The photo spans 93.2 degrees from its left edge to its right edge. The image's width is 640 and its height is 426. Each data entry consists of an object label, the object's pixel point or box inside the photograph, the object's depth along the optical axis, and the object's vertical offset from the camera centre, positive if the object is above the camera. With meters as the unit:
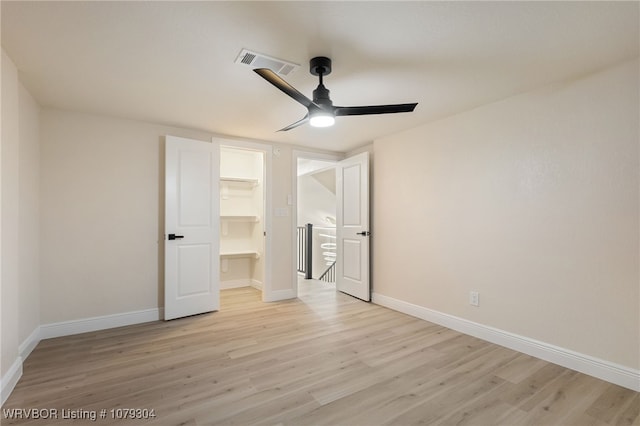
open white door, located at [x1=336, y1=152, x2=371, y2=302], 4.16 -0.20
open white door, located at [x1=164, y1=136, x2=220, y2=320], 3.39 -0.19
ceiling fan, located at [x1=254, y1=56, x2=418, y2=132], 2.02 +0.73
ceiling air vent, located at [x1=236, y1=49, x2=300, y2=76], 1.99 +1.03
